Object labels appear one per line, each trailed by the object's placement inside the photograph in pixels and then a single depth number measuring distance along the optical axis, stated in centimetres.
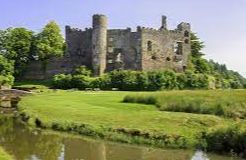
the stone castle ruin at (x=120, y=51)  9525
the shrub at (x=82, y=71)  9162
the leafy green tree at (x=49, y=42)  9988
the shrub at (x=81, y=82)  8712
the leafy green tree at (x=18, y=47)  9969
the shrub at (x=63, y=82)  8825
